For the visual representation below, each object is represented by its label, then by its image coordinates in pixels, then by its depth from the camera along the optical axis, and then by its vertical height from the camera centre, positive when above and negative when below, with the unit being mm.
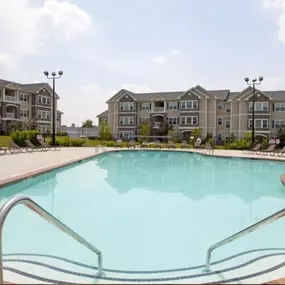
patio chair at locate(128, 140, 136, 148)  29791 -1009
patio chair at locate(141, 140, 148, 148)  29733 -959
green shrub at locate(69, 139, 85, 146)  30998 -860
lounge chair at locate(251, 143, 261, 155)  24702 -1086
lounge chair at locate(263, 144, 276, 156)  23494 -1126
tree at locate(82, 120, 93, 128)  84550 +2992
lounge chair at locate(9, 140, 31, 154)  20197 -1110
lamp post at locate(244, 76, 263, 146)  26031 +4639
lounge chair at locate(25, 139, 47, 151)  23903 -1028
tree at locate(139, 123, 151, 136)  37812 +529
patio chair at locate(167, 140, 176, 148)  28984 -1000
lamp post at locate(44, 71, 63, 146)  26189 +5045
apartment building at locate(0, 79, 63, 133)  40906 +4072
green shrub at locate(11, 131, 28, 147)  25114 -413
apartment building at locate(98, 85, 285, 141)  37062 +3142
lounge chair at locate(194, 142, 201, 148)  28900 -968
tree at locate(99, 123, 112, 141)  39212 +113
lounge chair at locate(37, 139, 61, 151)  24952 -1058
